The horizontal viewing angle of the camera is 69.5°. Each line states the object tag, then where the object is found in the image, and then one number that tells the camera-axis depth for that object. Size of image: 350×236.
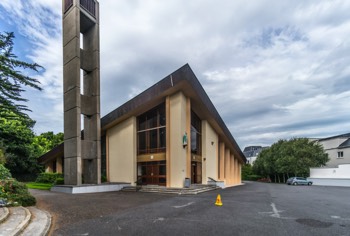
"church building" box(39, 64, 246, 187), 20.25
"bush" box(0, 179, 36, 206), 9.98
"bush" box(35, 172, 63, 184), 26.86
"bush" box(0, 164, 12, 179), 12.56
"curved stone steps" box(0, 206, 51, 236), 6.30
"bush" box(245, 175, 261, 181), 62.62
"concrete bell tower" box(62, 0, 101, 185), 18.61
